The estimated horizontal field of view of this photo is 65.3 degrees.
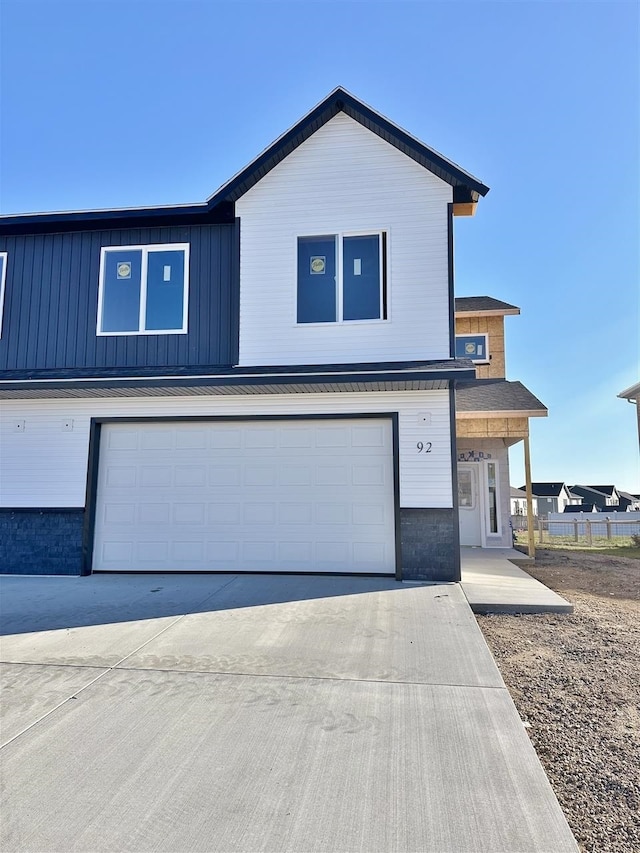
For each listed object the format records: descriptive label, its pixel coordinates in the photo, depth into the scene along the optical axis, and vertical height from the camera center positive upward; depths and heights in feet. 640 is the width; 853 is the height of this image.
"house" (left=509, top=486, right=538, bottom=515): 128.01 -3.73
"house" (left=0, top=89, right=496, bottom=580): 25.68 +5.94
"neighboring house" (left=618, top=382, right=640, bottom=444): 51.17 +9.85
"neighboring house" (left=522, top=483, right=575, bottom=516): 142.61 -2.40
